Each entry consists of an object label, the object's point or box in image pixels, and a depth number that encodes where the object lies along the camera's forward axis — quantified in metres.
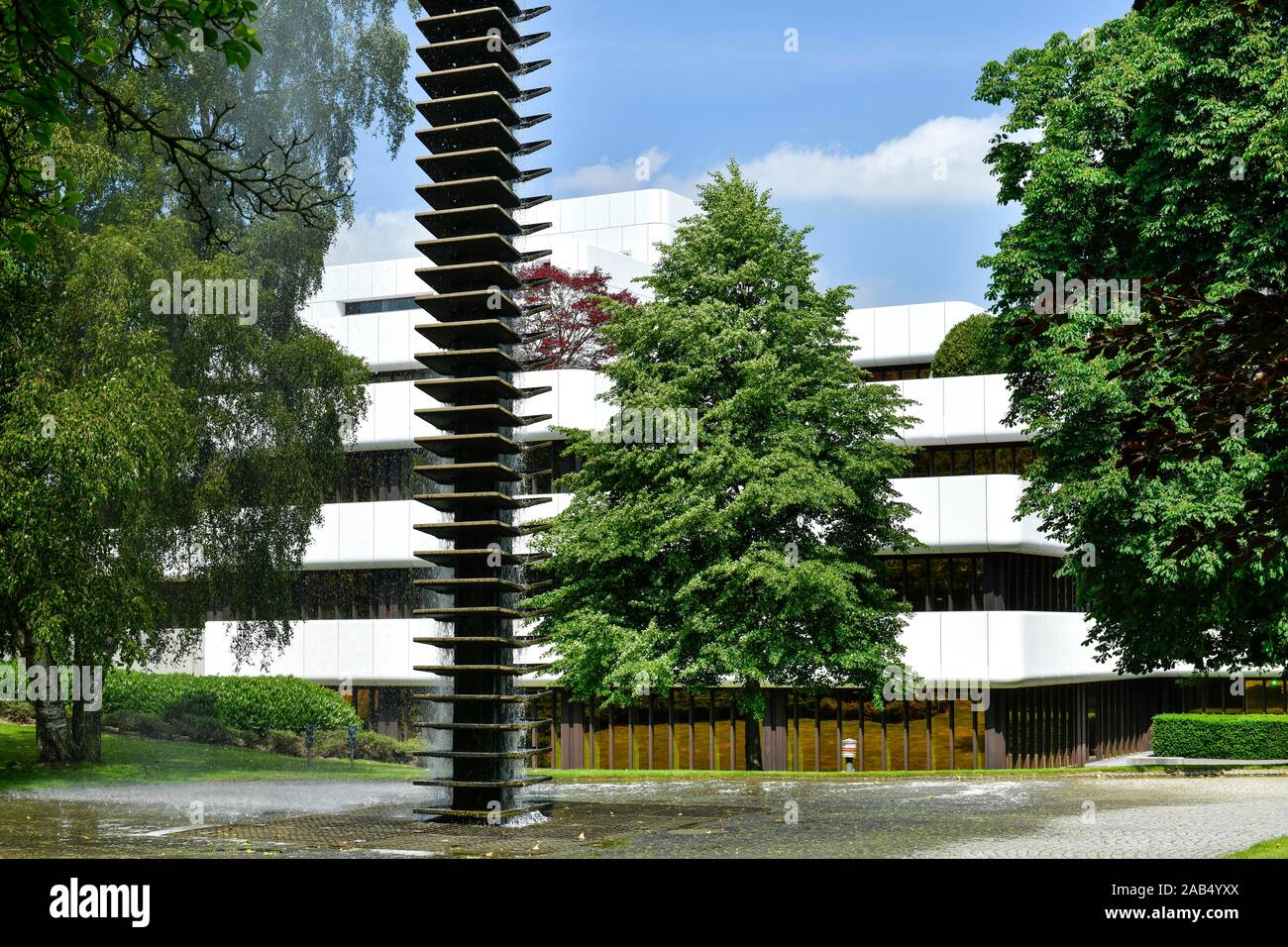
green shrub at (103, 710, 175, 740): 37.31
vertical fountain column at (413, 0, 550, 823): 16.66
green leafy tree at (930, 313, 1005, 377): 44.61
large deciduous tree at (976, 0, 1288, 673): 26.06
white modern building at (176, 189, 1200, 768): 38.56
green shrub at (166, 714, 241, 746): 37.09
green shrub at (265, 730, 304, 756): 36.28
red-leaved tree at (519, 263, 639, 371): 55.04
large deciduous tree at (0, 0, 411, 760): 22.98
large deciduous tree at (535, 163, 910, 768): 28.70
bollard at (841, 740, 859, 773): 39.20
